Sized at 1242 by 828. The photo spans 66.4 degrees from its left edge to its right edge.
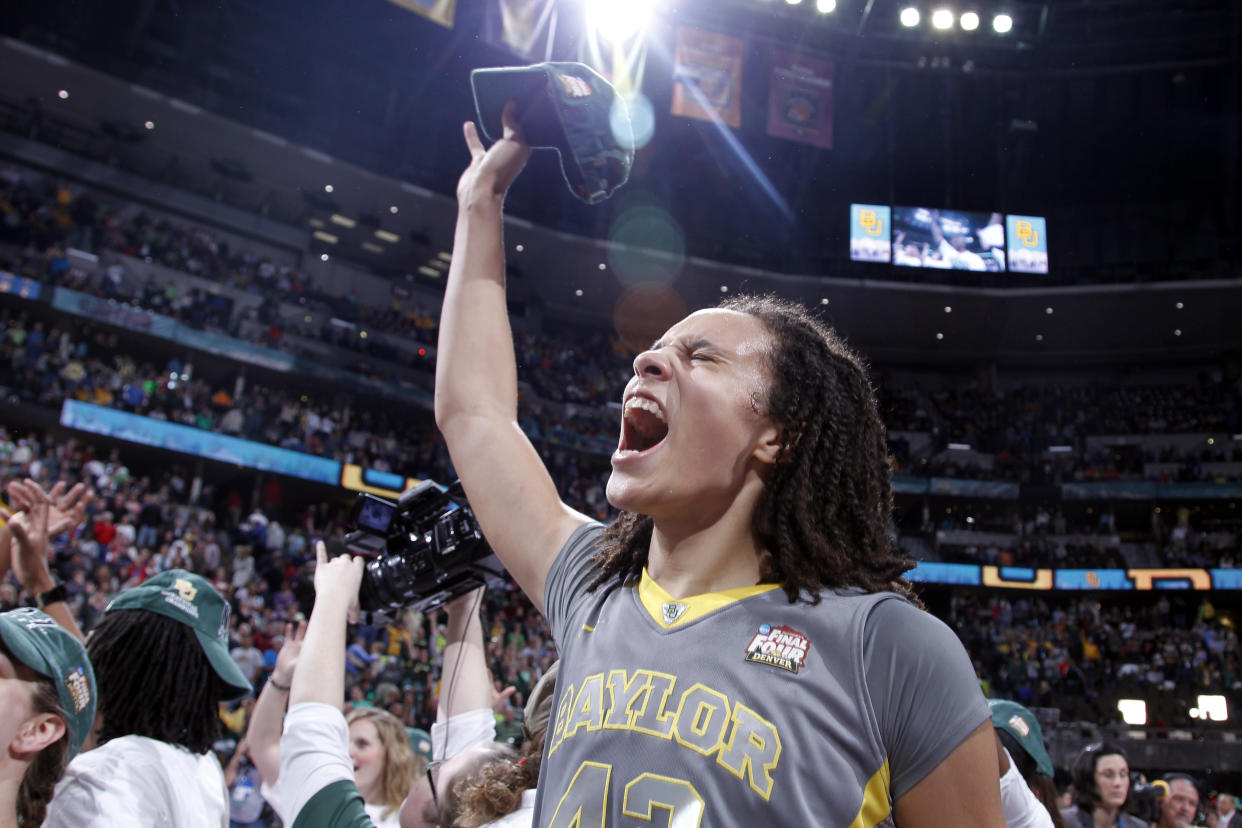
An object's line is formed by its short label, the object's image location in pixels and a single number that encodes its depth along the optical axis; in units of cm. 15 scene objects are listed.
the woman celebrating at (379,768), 329
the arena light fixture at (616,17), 1819
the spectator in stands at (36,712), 174
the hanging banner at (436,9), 1588
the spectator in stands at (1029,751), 295
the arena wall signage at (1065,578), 2206
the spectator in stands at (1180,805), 434
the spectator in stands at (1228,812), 583
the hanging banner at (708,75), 2066
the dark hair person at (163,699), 207
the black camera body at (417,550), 235
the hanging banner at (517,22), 1666
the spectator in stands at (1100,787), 400
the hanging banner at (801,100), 2178
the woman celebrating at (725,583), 113
